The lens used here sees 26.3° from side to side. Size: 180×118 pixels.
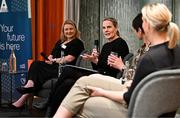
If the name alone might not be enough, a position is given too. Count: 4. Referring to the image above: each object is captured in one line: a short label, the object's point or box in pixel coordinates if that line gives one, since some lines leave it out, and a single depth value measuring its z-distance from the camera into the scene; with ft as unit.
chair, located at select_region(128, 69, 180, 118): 6.93
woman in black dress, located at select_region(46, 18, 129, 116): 12.87
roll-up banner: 19.69
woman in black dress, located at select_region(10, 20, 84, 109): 16.43
